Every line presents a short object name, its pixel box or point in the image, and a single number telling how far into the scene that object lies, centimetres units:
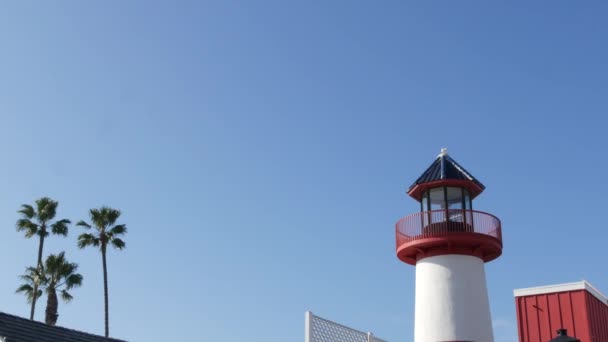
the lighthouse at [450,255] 2155
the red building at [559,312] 2400
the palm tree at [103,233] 4772
